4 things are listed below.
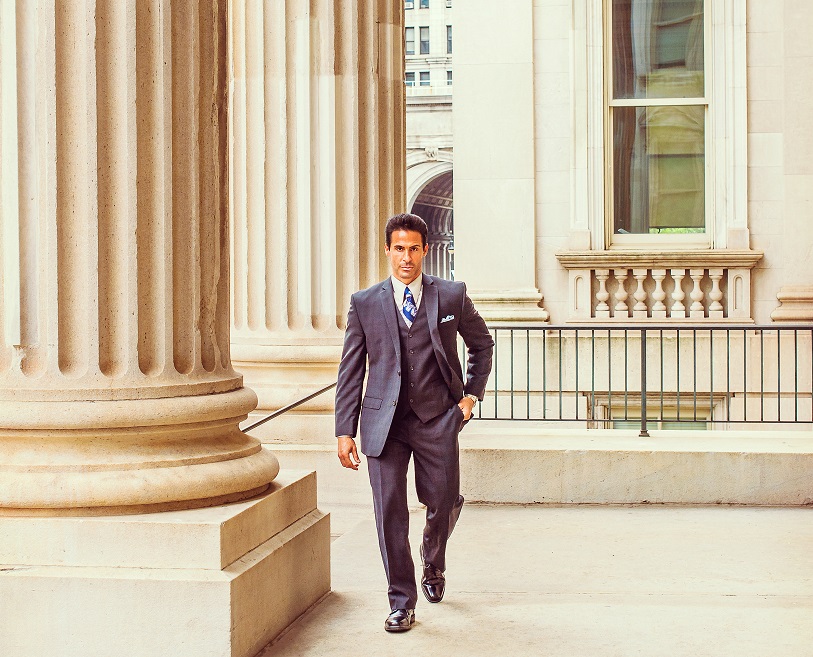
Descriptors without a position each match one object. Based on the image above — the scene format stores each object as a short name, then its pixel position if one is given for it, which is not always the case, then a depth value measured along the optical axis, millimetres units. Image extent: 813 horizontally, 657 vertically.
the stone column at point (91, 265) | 4652
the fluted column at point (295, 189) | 8930
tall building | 62719
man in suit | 5395
